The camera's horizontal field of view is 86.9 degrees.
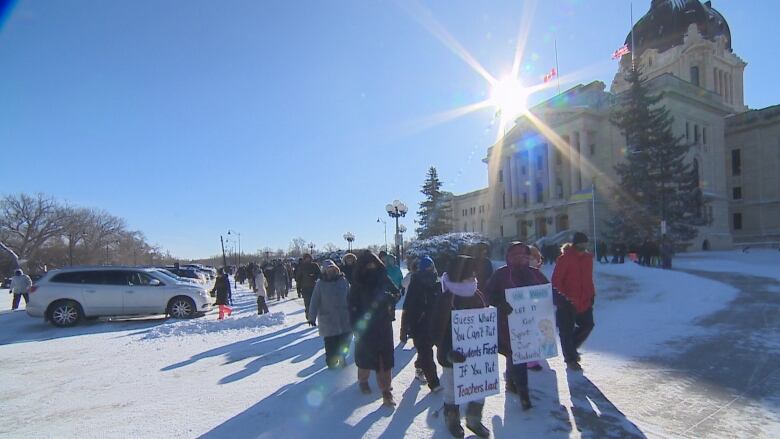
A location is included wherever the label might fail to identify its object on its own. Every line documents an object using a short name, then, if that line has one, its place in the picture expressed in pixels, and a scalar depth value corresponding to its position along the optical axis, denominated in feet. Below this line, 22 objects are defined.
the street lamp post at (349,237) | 113.39
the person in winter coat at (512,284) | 14.30
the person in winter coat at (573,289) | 18.53
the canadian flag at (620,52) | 162.40
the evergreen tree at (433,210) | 177.99
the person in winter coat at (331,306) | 19.15
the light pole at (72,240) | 205.10
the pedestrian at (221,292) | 39.91
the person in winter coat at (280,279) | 59.26
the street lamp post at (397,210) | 65.16
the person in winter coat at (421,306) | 14.48
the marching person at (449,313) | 12.57
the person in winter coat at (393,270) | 29.89
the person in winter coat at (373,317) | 15.34
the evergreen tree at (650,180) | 102.32
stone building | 150.00
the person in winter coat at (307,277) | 34.09
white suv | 37.47
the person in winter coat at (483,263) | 20.85
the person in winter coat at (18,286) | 57.47
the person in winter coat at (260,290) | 40.65
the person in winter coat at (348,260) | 25.46
